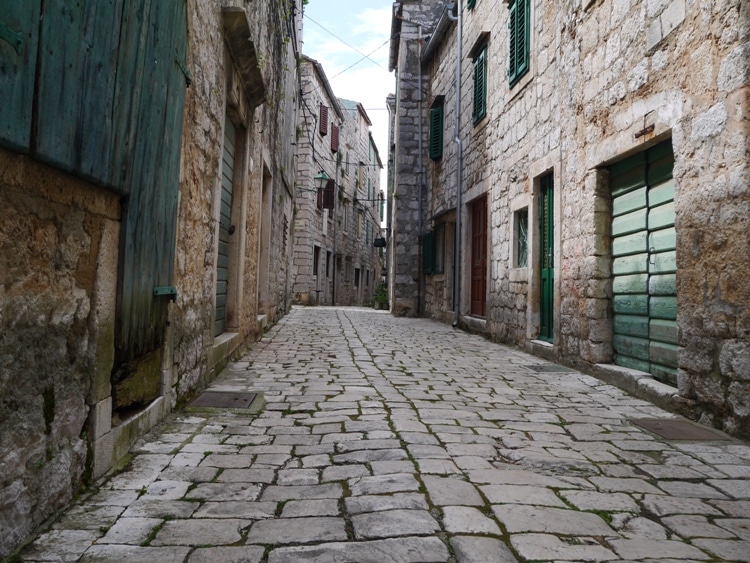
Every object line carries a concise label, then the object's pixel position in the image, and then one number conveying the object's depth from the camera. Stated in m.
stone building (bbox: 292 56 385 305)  17.91
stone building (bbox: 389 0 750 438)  3.43
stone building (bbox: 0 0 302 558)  1.66
